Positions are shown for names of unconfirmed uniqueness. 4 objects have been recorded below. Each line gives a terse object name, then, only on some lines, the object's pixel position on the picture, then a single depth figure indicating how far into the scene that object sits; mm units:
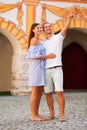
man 5893
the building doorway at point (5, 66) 14902
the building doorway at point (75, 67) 16297
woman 6027
